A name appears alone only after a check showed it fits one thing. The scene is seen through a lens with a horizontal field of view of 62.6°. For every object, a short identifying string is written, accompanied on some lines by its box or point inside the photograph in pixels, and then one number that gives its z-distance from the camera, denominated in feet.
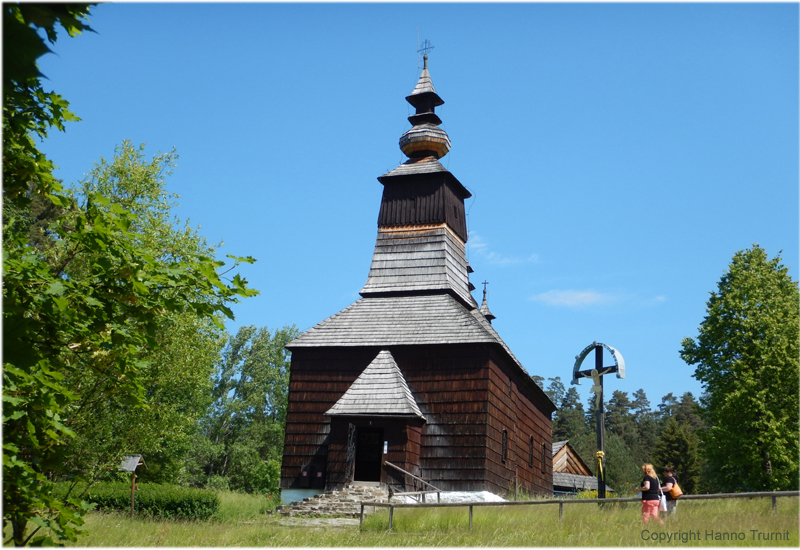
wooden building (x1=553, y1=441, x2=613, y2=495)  150.41
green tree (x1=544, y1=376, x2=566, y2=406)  328.60
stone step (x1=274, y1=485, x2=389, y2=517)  62.18
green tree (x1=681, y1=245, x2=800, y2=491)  85.30
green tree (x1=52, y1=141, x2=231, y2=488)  60.49
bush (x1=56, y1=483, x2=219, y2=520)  65.77
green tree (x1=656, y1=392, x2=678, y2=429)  381.32
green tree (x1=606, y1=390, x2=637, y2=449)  283.59
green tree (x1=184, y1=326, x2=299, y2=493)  160.81
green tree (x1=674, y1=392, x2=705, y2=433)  307.58
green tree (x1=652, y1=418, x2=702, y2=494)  166.20
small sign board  84.09
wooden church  69.67
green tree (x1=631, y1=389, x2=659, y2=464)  250.16
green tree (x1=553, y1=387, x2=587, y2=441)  275.80
